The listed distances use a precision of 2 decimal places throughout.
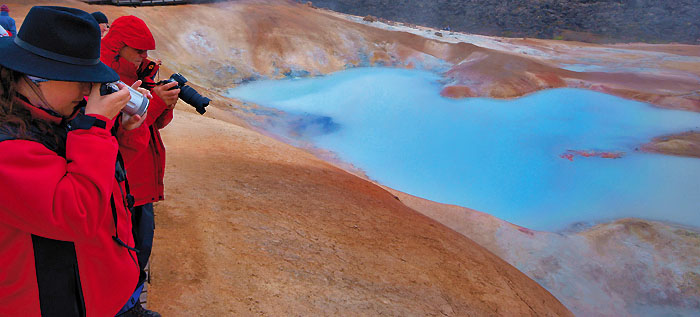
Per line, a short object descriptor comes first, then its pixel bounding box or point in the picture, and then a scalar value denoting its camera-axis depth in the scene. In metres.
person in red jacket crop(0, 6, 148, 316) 1.26
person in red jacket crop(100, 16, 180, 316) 2.18
